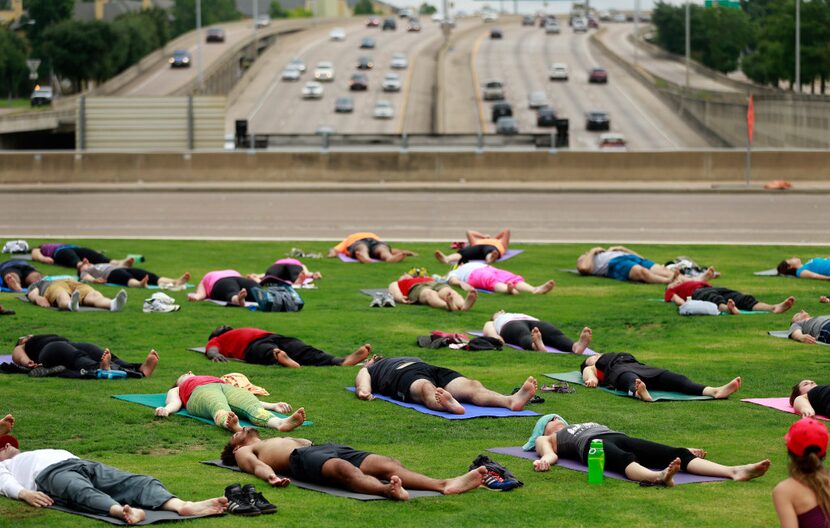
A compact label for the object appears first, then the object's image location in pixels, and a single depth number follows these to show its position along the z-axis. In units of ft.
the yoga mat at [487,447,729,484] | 32.52
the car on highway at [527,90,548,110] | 330.95
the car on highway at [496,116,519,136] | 275.80
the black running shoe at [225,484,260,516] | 29.91
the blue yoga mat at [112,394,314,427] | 41.81
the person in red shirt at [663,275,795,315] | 59.72
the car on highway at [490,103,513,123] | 312.29
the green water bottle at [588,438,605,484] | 32.63
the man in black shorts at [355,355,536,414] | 40.75
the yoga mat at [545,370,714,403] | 42.75
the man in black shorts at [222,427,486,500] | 31.73
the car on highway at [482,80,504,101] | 351.46
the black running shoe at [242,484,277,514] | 30.09
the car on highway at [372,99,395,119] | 319.27
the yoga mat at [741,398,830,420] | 40.78
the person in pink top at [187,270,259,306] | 62.80
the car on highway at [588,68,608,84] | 378.94
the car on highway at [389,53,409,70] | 418.10
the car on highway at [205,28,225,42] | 465.47
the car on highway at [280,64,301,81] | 393.29
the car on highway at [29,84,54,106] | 334.03
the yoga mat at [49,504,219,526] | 29.37
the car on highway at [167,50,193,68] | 414.82
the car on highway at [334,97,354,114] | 329.52
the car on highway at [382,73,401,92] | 368.68
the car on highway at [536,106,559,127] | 294.05
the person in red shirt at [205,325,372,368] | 48.91
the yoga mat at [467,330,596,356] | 52.23
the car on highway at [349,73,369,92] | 370.73
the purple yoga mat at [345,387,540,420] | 40.54
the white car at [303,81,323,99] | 355.97
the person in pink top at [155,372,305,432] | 38.93
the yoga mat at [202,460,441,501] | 31.55
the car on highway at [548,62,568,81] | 387.34
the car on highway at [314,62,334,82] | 391.24
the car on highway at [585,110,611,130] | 290.15
